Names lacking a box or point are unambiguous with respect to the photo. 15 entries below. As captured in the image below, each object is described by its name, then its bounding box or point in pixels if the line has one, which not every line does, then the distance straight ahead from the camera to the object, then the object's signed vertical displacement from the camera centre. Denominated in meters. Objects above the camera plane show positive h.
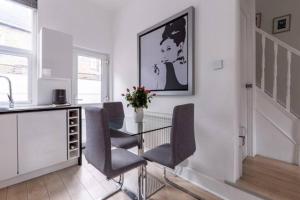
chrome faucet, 2.20 +0.00
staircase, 2.15 -0.36
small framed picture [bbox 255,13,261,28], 3.41 +1.62
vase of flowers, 1.92 +0.01
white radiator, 2.30 -0.55
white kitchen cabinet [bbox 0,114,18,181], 1.85 -0.54
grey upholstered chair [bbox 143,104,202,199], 1.48 -0.41
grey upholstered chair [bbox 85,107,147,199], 1.28 -0.43
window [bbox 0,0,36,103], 2.37 +0.76
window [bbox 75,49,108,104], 3.22 +0.45
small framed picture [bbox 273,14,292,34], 3.04 +1.42
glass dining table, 1.69 -0.31
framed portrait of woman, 2.04 +0.61
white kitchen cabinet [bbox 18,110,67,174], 2.00 -0.53
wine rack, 2.47 -0.51
